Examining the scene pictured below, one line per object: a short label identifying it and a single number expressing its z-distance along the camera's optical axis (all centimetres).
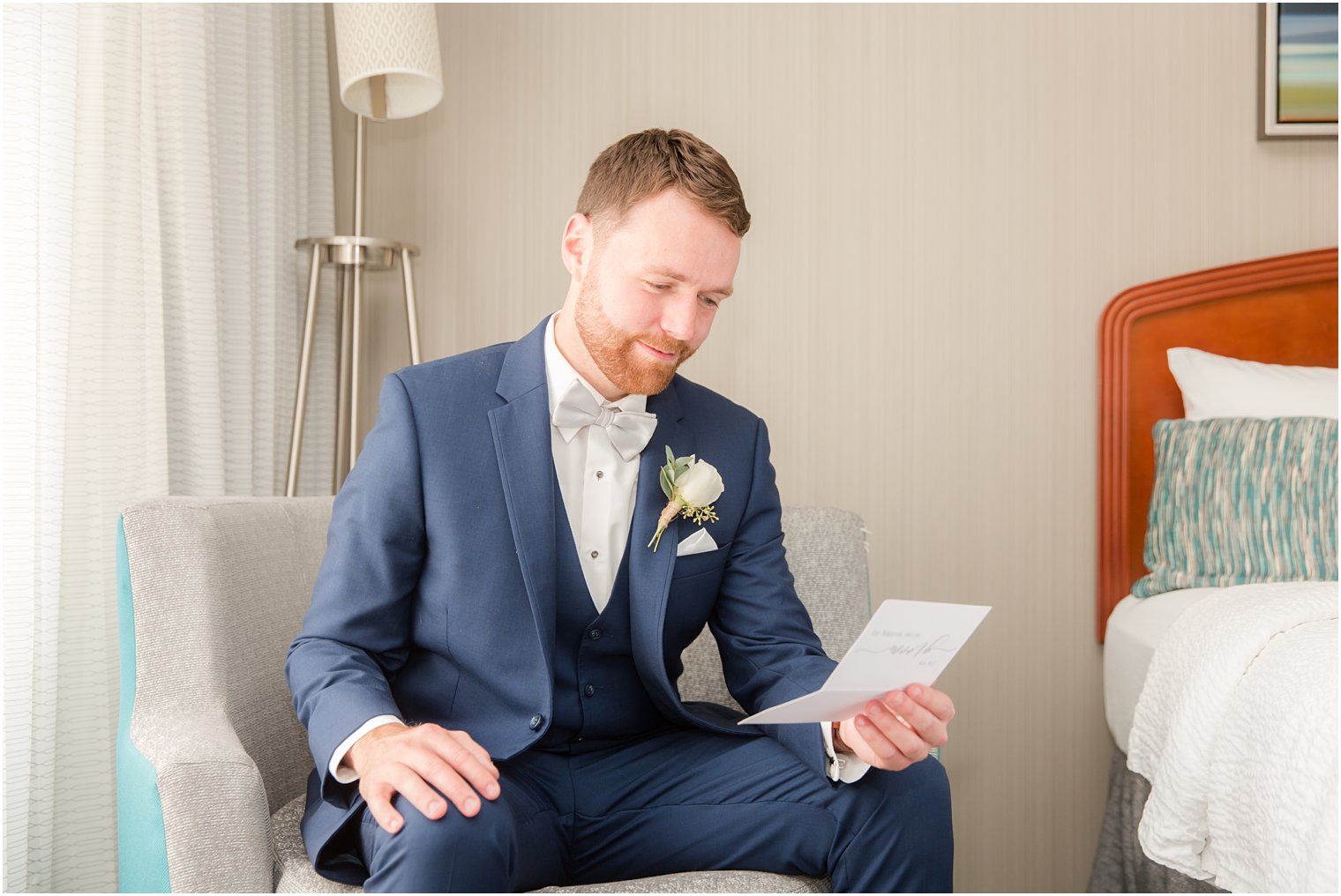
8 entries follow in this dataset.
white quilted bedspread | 154
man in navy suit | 132
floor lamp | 229
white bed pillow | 254
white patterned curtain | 176
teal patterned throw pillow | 238
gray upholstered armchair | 125
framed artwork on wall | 276
